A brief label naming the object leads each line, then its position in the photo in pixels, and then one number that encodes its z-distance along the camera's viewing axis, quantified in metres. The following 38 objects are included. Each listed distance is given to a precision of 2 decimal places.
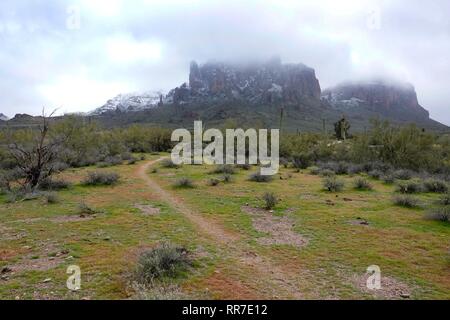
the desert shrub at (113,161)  29.70
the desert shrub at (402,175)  21.73
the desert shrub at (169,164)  27.65
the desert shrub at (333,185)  16.91
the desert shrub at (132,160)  31.01
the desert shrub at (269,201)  13.26
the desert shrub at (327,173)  23.27
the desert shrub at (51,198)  13.76
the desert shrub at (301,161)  29.37
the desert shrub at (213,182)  18.65
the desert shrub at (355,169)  24.61
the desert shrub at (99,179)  18.53
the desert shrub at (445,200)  13.41
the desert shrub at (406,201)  13.50
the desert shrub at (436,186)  17.08
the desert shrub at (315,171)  24.29
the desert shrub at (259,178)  20.17
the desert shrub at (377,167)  25.23
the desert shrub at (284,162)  30.42
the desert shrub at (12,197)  14.16
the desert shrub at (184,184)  17.98
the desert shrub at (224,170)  23.64
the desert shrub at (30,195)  14.57
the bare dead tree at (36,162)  16.89
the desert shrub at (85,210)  12.06
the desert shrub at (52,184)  17.02
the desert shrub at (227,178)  19.92
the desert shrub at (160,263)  6.39
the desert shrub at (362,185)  17.52
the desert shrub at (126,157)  33.86
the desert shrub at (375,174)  21.91
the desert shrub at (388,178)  20.00
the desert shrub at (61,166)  23.96
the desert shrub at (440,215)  11.34
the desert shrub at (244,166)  27.38
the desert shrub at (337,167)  24.86
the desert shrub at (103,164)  28.47
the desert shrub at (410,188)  16.83
